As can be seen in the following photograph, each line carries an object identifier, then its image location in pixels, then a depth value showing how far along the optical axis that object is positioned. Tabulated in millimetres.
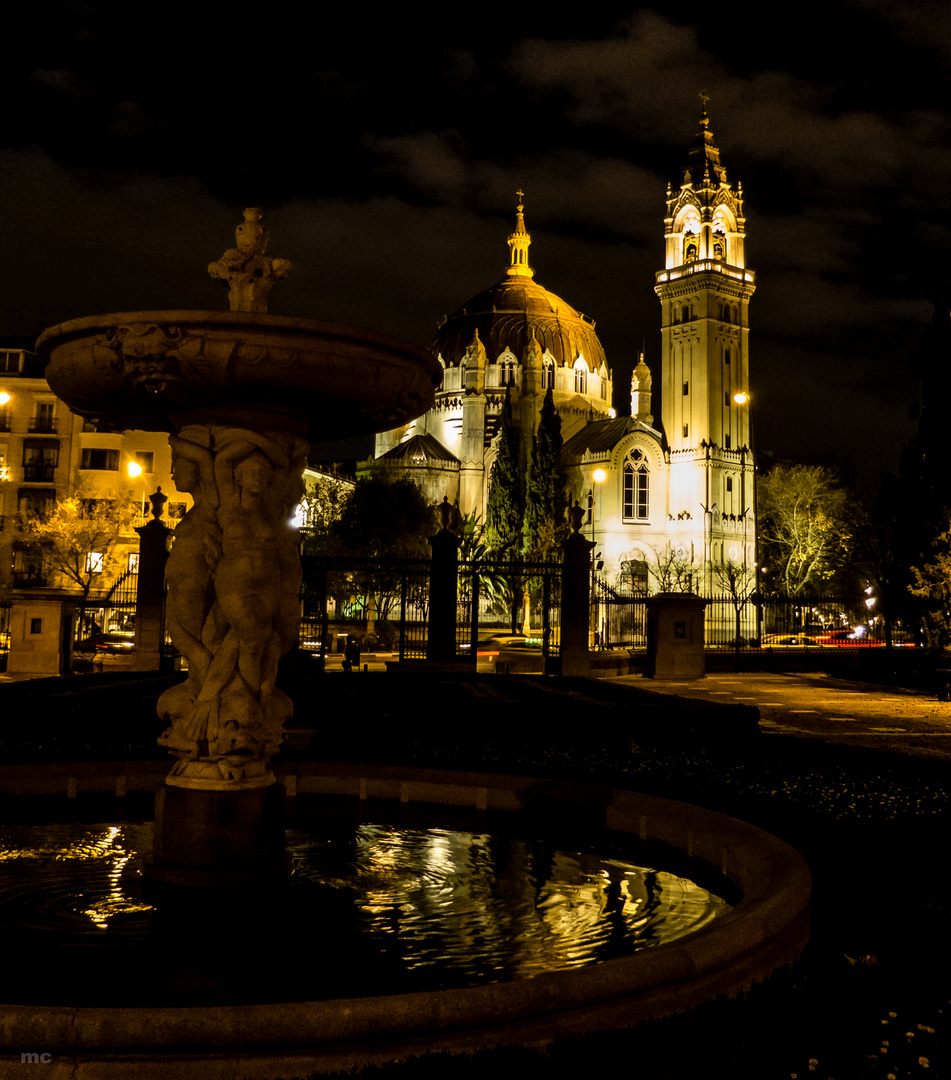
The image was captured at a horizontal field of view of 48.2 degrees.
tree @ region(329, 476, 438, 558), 52844
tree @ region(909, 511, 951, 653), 23062
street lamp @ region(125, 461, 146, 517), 34806
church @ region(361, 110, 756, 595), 69062
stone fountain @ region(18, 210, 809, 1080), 5293
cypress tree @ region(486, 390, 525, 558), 60375
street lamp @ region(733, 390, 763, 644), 64481
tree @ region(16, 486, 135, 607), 43312
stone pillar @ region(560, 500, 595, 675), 22469
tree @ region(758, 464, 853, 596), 62125
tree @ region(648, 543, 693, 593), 54647
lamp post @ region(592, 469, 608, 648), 34231
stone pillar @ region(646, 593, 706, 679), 24641
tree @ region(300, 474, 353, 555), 52812
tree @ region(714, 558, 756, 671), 61538
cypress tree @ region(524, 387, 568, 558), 58981
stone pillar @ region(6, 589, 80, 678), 21562
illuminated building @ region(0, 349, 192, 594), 52250
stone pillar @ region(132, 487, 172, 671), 20984
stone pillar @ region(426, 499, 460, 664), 21688
